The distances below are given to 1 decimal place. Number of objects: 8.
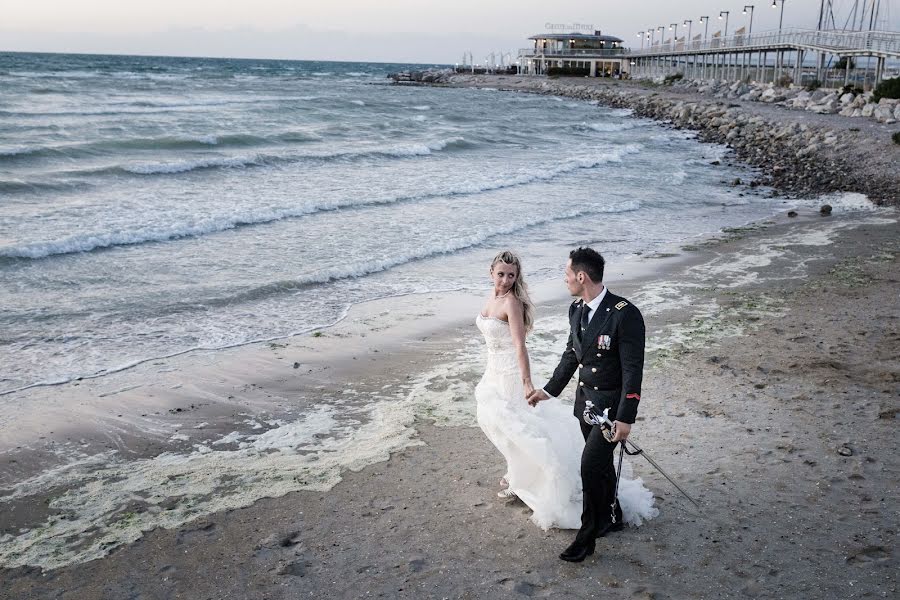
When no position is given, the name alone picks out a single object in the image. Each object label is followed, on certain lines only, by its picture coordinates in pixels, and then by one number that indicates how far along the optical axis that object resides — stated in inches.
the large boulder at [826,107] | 1523.1
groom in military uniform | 191.5
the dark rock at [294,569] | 204.1
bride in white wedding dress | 216.4
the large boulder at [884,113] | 1272.1
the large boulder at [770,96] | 1906.0
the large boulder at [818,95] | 1681.8
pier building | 4522.6
